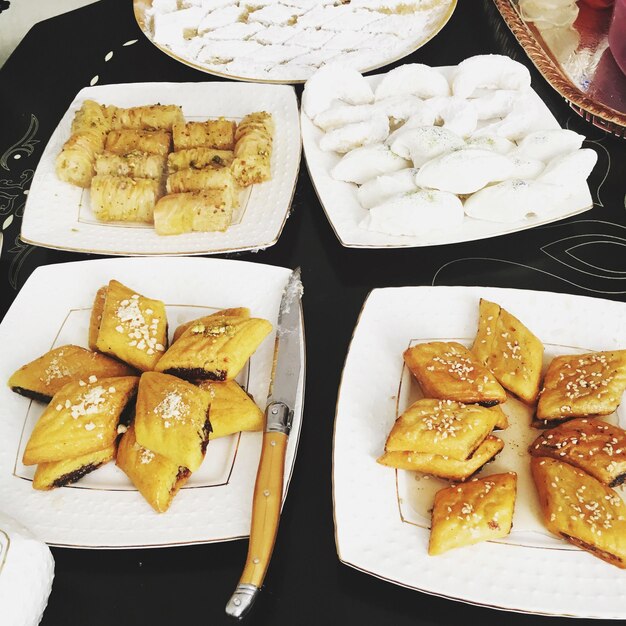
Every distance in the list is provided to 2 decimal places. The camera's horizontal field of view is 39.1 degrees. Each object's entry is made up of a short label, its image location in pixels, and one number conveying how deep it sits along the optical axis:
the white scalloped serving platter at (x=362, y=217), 0.62
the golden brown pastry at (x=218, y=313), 0.56
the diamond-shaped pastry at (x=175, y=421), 0.49
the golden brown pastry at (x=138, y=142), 0.71
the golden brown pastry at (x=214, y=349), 0.52
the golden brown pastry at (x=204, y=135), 0.71
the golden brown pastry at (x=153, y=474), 0.49
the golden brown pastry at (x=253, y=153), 0.67
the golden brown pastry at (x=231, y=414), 0.51
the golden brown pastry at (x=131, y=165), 0.69
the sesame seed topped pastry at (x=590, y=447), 0.49
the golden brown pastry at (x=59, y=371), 0.54
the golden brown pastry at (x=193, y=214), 0.64
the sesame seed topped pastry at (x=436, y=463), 0.50
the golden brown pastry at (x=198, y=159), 0.70
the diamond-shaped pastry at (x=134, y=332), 0.54
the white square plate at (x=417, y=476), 0.46
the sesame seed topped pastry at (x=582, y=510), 0.47
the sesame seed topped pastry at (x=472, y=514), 0.47
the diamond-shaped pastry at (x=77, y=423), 0.50
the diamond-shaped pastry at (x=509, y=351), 0.53
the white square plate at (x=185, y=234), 0.64
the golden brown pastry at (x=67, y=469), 0.50
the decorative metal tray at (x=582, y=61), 0.73
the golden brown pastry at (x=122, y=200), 0.66
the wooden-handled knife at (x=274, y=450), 0.46
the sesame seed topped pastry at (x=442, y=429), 0.49
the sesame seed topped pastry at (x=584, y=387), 0.52
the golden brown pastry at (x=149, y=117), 0.73
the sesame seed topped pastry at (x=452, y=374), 0.52
